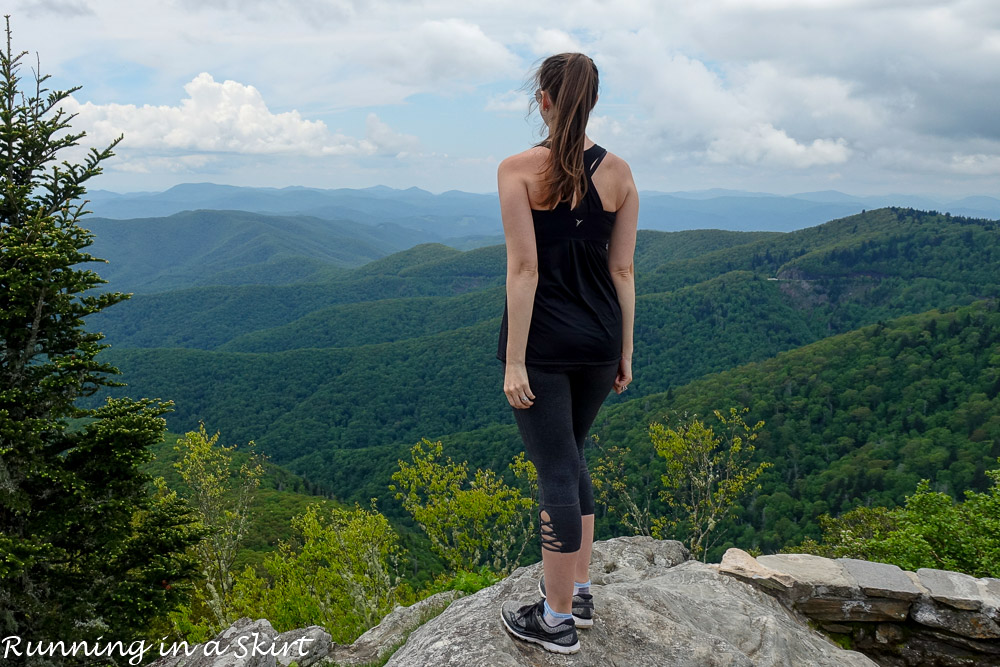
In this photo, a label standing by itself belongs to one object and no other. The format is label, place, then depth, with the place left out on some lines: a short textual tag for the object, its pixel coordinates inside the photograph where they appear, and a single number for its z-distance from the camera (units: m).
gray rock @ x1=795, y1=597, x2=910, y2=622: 5.87
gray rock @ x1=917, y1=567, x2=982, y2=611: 5.72
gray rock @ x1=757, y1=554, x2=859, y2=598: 5.89
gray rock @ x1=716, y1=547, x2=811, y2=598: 5.95
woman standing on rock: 3.11
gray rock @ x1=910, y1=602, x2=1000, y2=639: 5.64
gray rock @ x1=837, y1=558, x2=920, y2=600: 5.85
